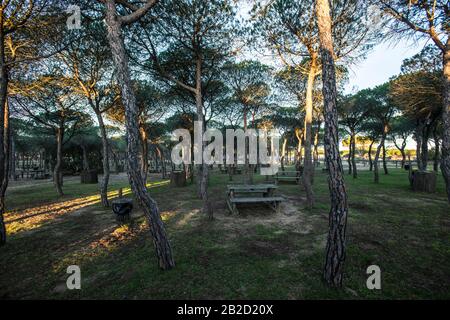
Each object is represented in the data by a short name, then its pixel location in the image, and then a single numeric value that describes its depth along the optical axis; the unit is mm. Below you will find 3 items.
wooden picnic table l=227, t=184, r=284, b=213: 7436
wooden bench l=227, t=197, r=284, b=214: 7371
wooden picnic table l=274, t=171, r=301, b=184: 15809
